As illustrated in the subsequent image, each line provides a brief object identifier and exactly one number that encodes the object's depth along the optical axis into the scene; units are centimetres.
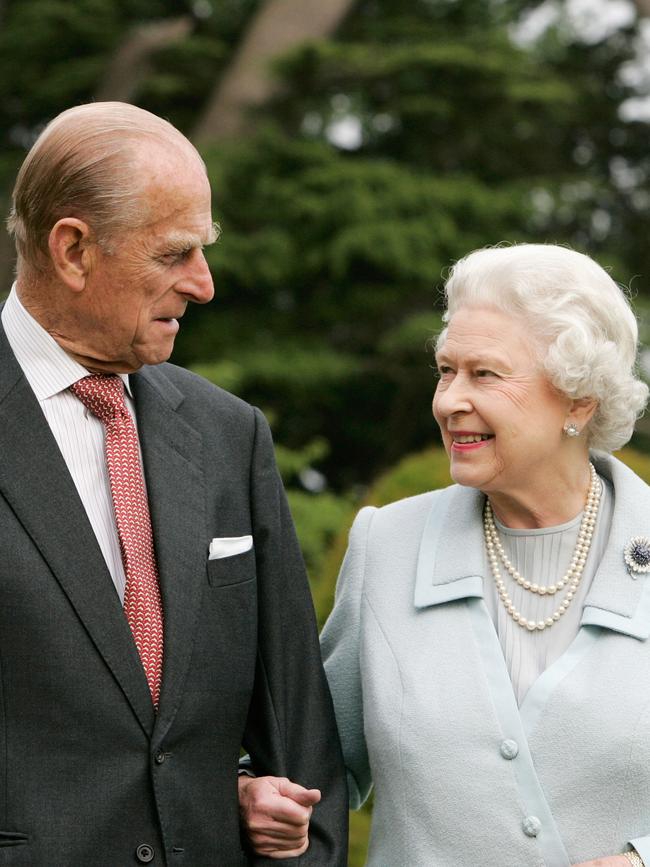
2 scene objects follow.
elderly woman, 572
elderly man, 525
